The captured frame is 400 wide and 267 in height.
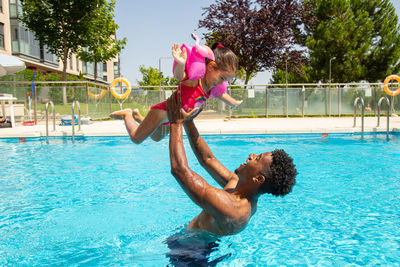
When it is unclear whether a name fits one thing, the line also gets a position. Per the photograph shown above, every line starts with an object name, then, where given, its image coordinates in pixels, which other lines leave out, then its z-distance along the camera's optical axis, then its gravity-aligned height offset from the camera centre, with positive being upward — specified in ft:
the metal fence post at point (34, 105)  50.39 +1.09
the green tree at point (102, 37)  73.26 +17.65
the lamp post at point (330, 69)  81.40 +9.42
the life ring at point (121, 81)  53.62 +3.94
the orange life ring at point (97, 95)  54.86 +2.77
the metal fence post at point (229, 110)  60.33 +0.10
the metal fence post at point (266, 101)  64.95 +1.69
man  8.21 -1.71
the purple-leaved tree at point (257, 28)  75.66 +17.77
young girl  11.08 +0.79
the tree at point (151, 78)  199.93 +19.53
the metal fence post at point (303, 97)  65.15 +2.39
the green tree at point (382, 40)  83.66 +16.36
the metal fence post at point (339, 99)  65.71 +1.94
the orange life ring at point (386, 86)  57.47 +3.85
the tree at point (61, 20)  67.41 +17.96
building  86.79 +18.61
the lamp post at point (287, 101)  65.16 +1.56
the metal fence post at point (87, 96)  53.02 +2.35
